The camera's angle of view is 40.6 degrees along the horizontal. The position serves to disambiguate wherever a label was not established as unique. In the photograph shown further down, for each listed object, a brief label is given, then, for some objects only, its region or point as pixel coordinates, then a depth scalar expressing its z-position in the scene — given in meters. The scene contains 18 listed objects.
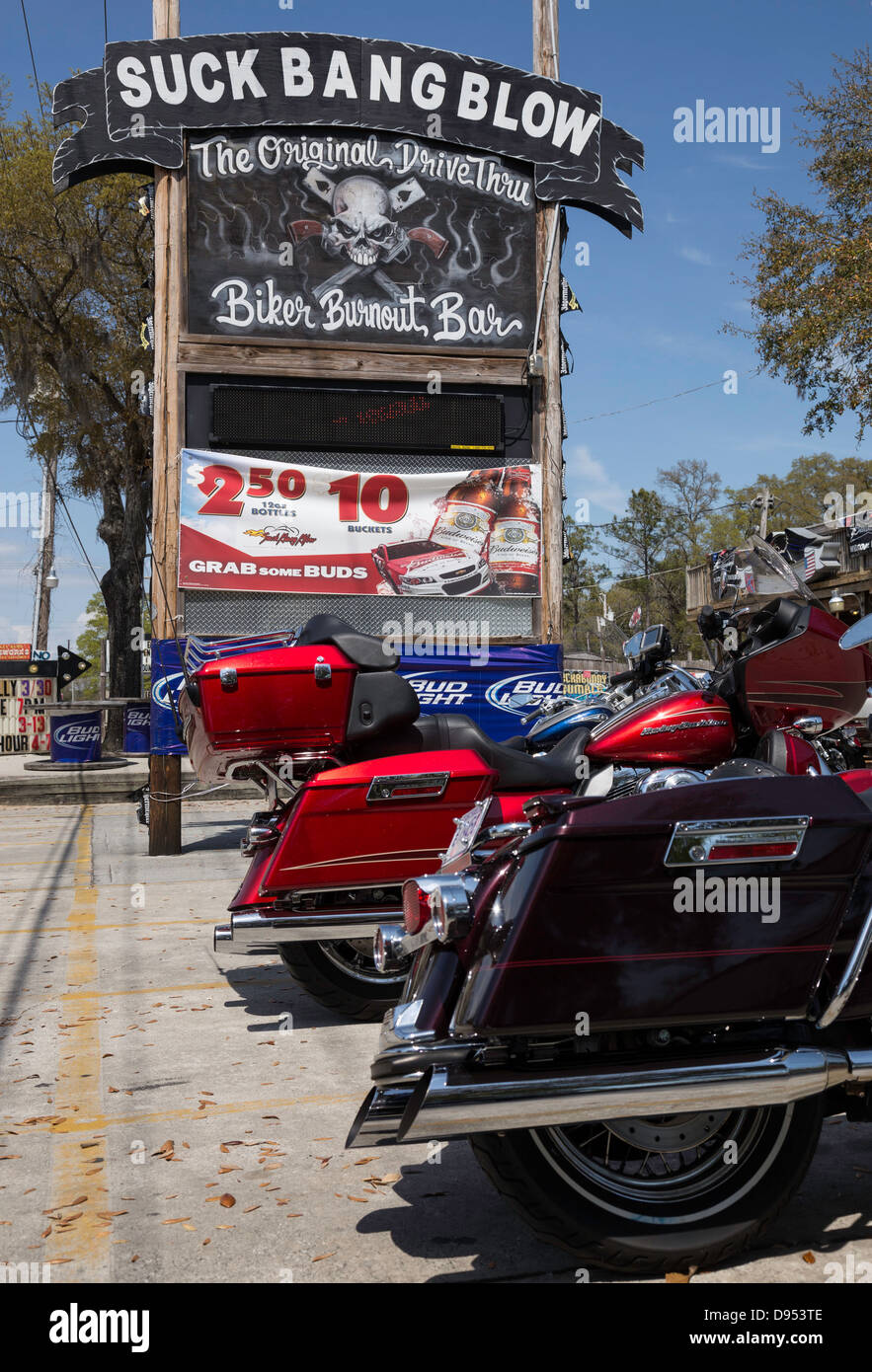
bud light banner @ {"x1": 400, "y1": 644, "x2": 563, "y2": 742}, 10.84
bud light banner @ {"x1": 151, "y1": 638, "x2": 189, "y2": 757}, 10.22
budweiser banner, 10.57
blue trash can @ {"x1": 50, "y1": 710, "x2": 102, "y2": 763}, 19.72
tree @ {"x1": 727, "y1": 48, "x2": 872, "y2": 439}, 21.70
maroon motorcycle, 2.82
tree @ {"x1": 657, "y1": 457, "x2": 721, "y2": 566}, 63.88
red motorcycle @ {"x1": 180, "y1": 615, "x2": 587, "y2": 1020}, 5.17
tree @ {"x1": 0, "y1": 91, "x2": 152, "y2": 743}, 24.09
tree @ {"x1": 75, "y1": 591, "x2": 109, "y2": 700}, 63.53
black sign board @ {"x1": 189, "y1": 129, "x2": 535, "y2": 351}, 10.75
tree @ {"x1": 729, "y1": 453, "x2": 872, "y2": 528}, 59.47
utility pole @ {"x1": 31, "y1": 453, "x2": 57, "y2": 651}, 44.53
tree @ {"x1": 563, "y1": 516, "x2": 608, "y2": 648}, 69.56
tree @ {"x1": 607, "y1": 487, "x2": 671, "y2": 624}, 65.38
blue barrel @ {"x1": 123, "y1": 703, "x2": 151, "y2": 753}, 22.15
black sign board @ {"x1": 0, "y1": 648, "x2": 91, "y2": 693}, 27.41
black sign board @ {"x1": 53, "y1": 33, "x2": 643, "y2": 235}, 10.59
